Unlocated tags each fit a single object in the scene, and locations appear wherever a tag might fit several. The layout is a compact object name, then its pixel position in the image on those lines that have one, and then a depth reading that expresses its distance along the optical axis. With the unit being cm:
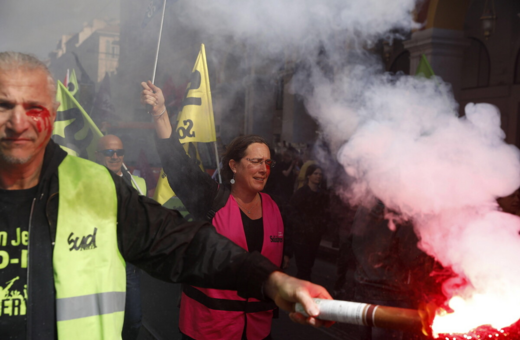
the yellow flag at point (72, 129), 529
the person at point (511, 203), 391
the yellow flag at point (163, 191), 579
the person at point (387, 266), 338
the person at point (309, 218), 625
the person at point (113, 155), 479
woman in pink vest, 286
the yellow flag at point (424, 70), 486
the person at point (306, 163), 782
